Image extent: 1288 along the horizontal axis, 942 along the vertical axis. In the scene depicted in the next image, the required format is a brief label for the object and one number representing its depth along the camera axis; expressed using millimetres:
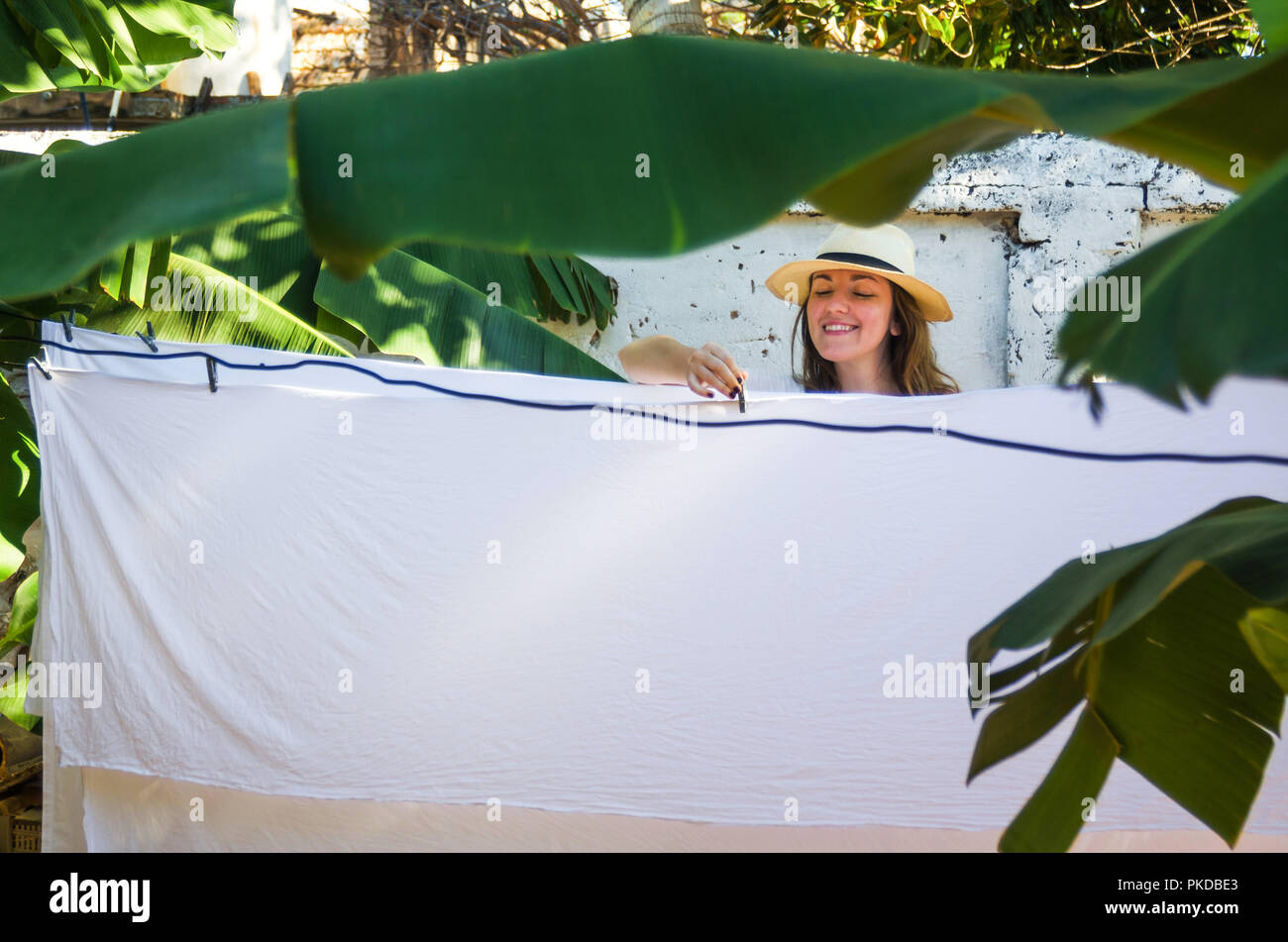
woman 2494
